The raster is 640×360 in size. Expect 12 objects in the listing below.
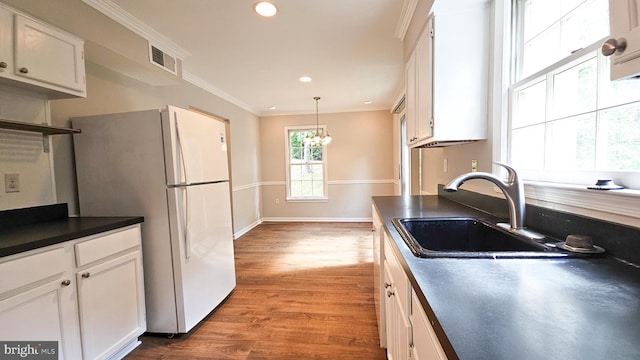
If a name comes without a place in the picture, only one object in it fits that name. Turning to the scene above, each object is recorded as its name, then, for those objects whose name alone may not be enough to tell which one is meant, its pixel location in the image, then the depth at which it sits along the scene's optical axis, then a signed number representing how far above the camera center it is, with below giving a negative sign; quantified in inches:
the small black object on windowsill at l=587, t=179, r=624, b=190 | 32.9 -3.3
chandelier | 192.6 +20.1
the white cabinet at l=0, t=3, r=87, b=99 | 54.6 +26.3
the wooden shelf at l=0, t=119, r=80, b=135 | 58.4 +11.0
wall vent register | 94.5 +42.1
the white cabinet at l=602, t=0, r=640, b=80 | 21.3 +10.0
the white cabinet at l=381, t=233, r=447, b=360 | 25.6 -20.2
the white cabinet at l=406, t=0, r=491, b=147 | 61.2 +22.4
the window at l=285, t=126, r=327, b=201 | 232.2 -1.9
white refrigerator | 73.2 -5.3
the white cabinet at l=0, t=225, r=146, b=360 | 47.0 -26.2
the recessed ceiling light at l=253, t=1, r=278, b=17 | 78.4 +48.8
